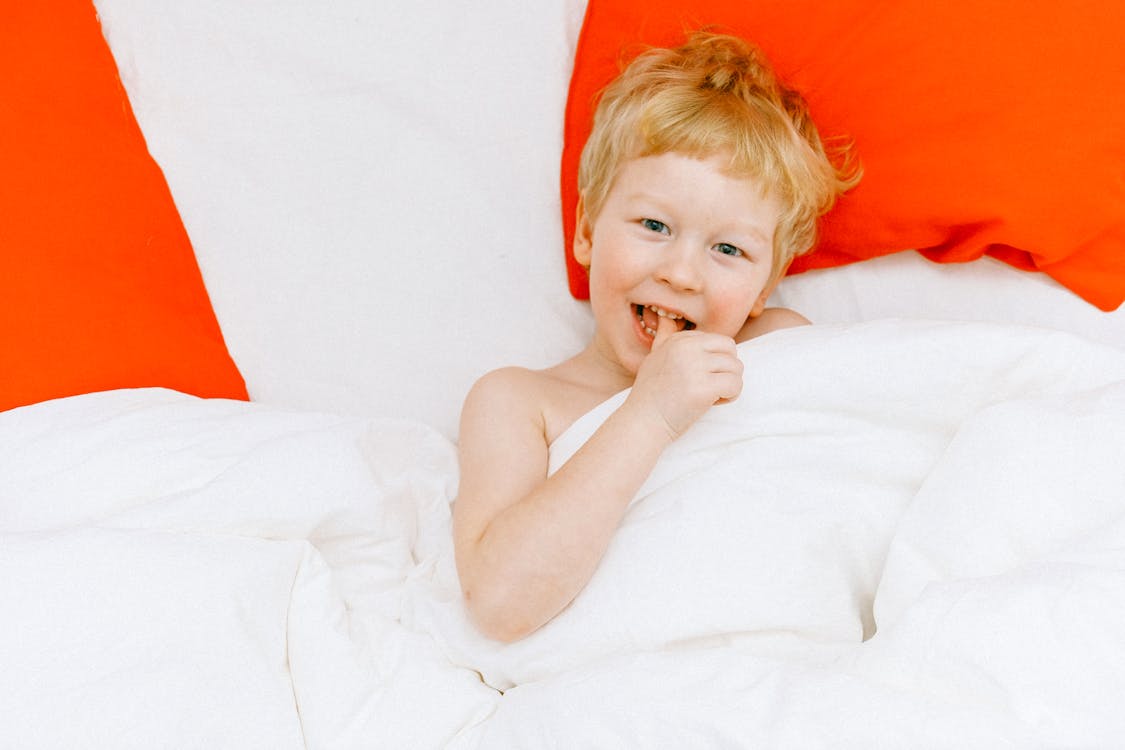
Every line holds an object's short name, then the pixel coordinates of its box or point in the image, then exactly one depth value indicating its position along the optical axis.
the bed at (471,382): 0.79
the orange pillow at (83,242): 1.05
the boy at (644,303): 0.94
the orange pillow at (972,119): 1.15
